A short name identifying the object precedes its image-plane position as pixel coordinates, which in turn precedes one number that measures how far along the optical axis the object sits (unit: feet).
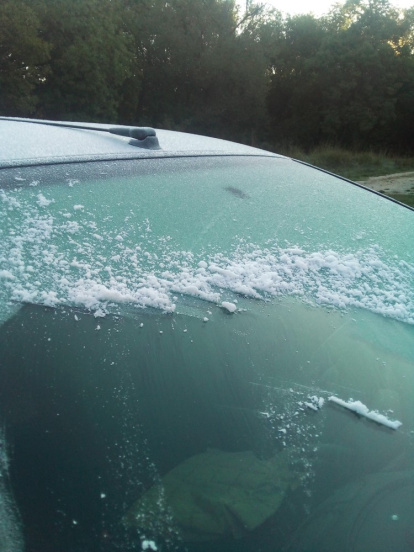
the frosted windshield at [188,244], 3.91
